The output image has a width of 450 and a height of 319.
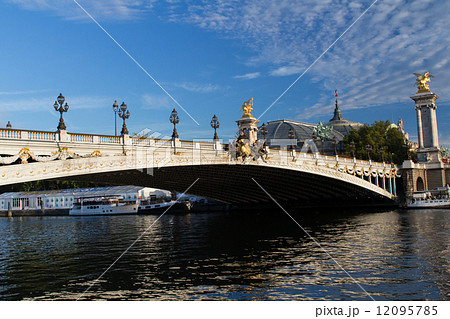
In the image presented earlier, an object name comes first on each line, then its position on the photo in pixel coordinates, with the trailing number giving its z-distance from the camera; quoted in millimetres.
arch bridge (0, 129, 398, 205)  25969
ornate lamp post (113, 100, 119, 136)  31873
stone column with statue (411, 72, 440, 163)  76812
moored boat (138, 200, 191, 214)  76875
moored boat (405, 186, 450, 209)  61438
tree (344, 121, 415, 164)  85000
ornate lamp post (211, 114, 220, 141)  42125
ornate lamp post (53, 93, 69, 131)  26984
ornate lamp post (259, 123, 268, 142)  46459
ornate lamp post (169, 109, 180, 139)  36188
